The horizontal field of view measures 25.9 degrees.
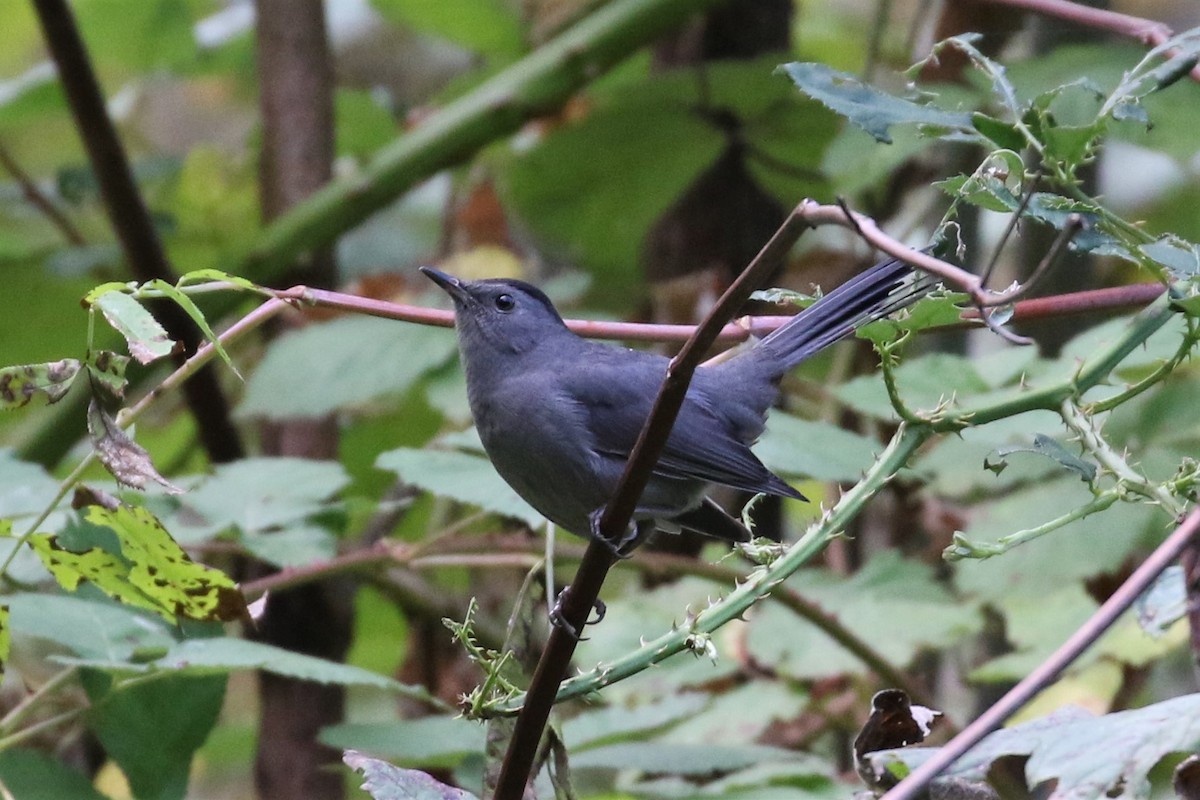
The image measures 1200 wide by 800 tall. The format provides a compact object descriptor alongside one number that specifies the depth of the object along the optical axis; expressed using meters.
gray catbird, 4.90
